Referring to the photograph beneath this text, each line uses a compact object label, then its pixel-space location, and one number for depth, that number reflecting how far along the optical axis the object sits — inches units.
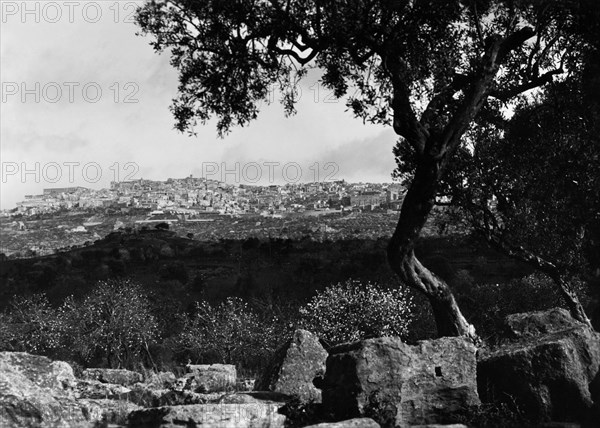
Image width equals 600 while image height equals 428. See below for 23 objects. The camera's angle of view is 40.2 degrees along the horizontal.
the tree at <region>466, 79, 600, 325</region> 1037.8
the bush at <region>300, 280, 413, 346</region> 1155.3
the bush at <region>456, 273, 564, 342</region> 1353.3
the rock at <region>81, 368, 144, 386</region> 890.7
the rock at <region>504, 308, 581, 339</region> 710.5
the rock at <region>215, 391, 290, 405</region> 602.5
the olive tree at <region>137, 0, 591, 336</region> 774.5
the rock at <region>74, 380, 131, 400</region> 714.8
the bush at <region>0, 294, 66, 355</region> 1476.4
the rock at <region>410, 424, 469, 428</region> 464.4
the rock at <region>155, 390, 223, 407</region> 650.7
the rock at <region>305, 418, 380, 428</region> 485.2
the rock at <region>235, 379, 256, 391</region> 803.5
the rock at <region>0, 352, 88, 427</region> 533.0
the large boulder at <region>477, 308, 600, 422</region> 585.6
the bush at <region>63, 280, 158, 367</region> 1378.4
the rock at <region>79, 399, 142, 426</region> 578.2
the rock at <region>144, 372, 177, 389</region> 796.8
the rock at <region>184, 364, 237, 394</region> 761.6
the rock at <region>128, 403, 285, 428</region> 519.2
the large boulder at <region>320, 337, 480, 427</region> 575.2
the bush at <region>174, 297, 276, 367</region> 1277.1
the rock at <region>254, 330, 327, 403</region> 710.5
